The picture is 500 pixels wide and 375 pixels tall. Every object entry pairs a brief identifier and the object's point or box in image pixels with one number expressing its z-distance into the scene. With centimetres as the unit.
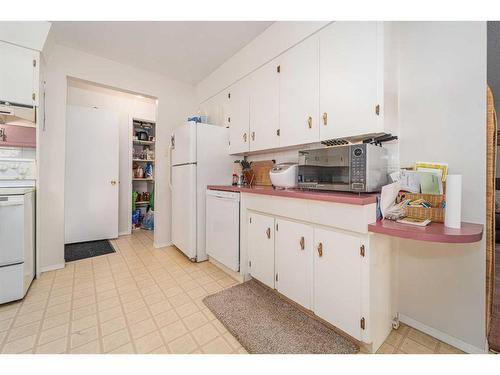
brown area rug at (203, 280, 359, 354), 125
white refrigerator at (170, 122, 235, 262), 249
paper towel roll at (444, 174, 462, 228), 108
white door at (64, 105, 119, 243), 316
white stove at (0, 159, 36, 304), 165
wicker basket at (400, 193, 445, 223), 121
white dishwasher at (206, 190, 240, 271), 210
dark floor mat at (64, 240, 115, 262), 272
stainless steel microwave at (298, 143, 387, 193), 131
